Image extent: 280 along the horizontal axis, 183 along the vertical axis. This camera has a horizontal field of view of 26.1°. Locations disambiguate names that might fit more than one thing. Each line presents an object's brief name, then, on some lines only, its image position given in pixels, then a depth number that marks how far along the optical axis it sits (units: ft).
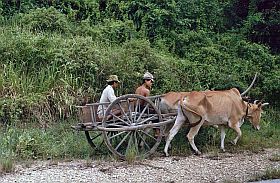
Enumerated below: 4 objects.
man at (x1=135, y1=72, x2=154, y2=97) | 40.32
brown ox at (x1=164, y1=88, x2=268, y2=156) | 39.81
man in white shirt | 38.32
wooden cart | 37.55
